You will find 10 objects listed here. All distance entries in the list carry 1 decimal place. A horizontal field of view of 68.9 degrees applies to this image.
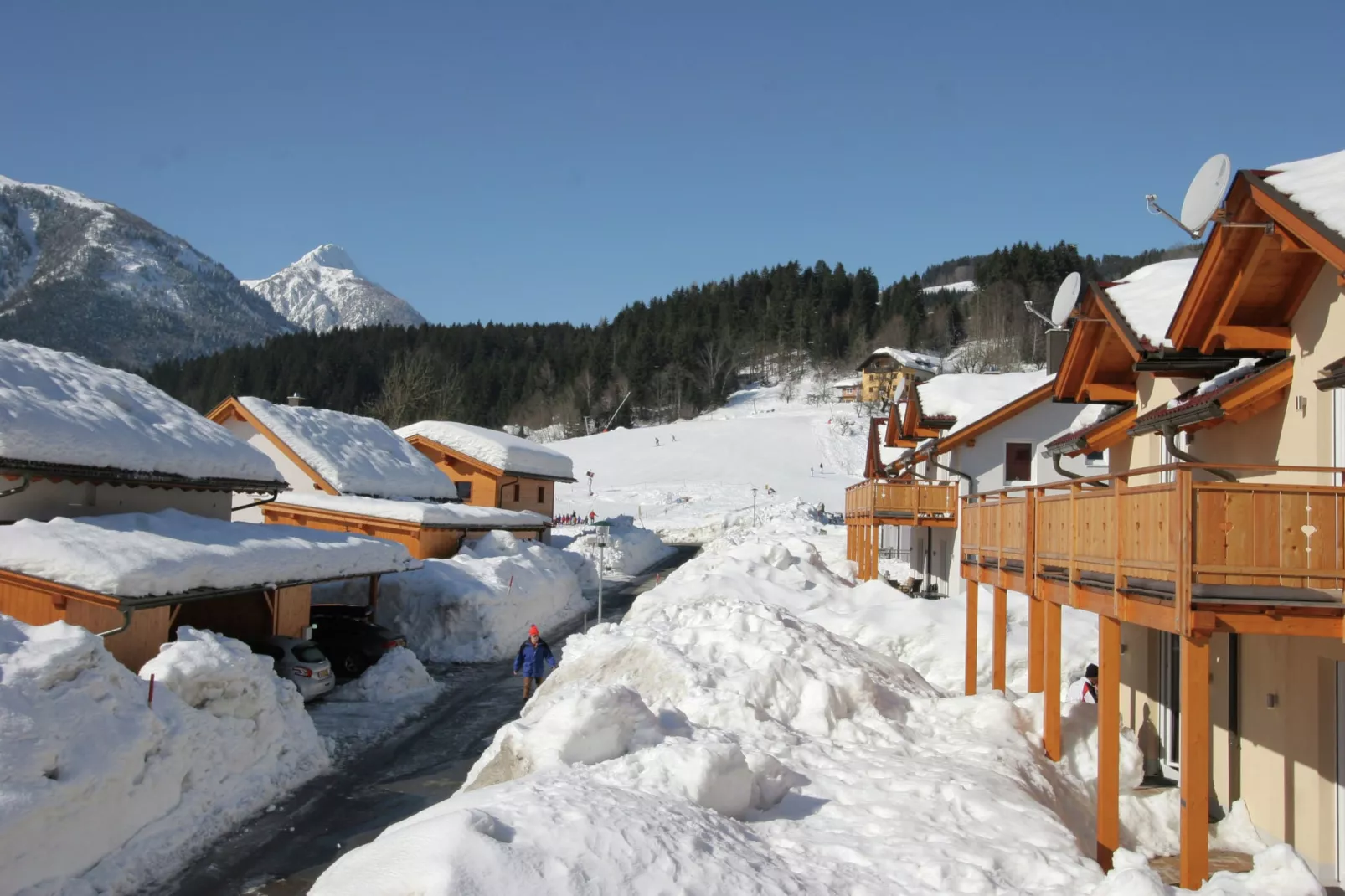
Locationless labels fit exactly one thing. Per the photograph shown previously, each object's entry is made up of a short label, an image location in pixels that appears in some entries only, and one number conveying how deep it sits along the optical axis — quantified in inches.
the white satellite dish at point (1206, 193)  382.9
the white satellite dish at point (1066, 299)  589.0
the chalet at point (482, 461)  1695.4
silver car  701.3
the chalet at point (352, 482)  1153.4
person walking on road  731.4
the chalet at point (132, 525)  531.5
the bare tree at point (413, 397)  2837.1
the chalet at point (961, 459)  1085.1
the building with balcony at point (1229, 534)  292.4
